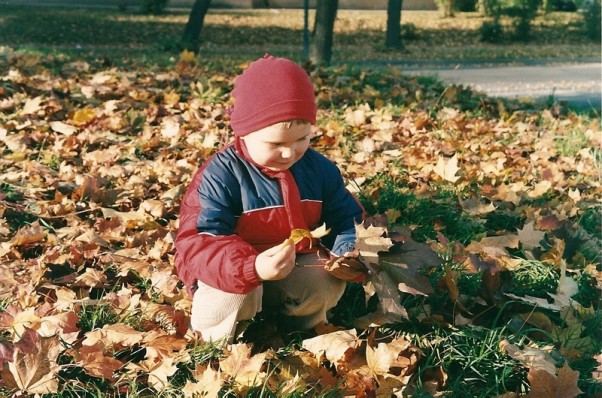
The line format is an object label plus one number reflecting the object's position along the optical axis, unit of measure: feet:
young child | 7.72
